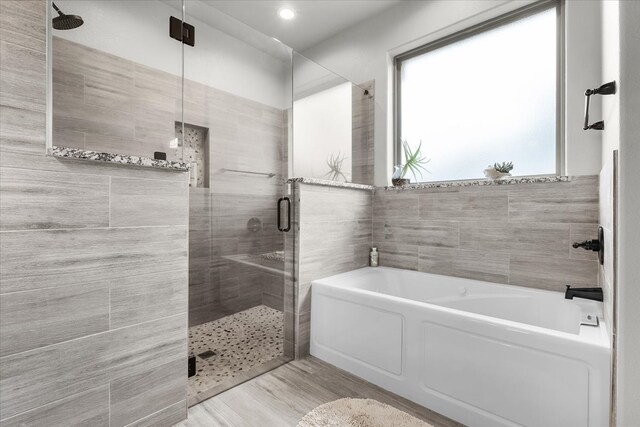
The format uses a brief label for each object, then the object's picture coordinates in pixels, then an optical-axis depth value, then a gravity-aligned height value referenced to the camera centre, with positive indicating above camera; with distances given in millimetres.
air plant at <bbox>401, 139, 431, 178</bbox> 2715 +446
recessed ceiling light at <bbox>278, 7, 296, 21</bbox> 2787 +1843
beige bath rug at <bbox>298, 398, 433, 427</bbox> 1477 -1014
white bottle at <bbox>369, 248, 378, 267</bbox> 2721 -397
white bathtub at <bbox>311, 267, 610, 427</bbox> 1219 -671
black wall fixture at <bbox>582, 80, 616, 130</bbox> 1047 +440
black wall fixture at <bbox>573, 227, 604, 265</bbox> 1485 -165
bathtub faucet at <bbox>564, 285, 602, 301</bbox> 1570 -410
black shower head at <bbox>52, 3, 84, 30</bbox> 1172 +759
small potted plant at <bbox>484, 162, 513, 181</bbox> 2135 +302
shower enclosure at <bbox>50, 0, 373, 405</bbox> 1332 +416
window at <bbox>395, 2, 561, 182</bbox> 2146 +916
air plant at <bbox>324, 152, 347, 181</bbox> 2555 +396
